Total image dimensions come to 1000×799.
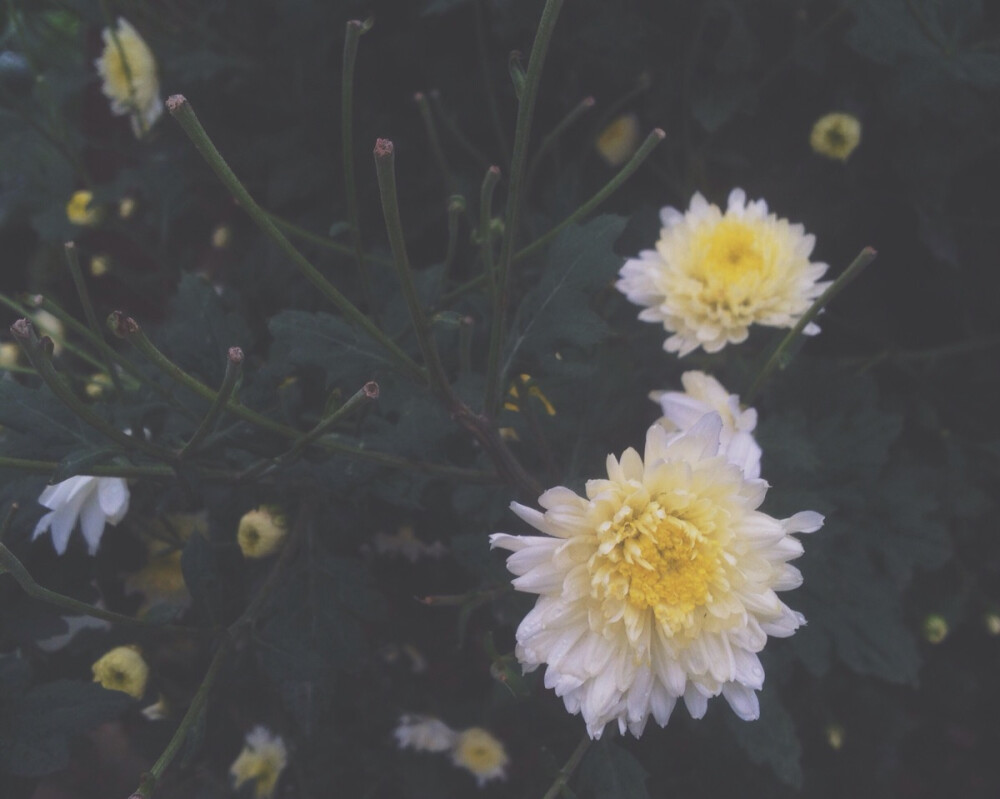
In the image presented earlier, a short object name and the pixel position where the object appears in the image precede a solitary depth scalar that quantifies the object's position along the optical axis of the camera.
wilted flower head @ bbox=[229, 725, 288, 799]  0.39
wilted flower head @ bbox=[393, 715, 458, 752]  0.40
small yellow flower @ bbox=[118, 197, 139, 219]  0.47
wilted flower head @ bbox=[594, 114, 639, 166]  0.36
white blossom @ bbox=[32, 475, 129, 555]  0.26
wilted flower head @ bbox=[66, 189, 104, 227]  0.43
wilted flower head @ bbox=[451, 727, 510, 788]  0.40
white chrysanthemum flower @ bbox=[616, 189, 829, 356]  0.29
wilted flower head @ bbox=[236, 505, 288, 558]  0.29
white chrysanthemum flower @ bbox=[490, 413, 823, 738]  0.22
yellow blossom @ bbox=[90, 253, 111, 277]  0.44
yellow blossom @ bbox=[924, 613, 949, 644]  0.36
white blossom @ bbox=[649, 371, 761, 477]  0.25
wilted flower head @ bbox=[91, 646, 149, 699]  0.28
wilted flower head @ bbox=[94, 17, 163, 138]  0.41
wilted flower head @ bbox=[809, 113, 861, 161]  0.34
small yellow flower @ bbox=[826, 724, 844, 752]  0.37
